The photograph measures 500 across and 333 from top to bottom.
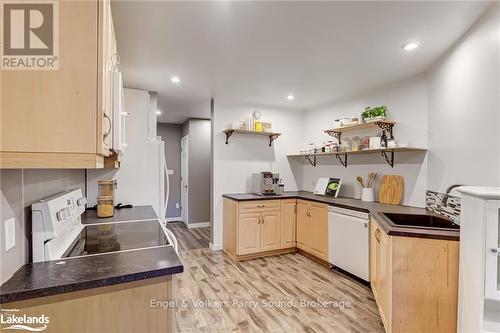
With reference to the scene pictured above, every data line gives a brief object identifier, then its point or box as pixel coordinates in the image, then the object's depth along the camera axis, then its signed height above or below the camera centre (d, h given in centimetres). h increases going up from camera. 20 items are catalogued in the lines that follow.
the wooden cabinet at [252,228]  362 -97
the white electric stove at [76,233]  117 -47
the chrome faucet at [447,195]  226 -29
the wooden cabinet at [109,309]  99 -62
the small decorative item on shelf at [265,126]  423 +61
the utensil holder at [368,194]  340 -41
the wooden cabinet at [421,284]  177 -87
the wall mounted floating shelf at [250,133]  400 +49
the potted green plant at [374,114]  316 +64
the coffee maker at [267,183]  403 -33
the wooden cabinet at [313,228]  344 -93
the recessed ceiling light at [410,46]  221 +104
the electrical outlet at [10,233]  99 -29
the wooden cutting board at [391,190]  311 -33
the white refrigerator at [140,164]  303 -3
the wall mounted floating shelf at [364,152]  291 +14
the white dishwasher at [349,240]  288 -93
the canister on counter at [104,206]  231 -41
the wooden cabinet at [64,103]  89 +21
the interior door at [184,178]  562 -37
